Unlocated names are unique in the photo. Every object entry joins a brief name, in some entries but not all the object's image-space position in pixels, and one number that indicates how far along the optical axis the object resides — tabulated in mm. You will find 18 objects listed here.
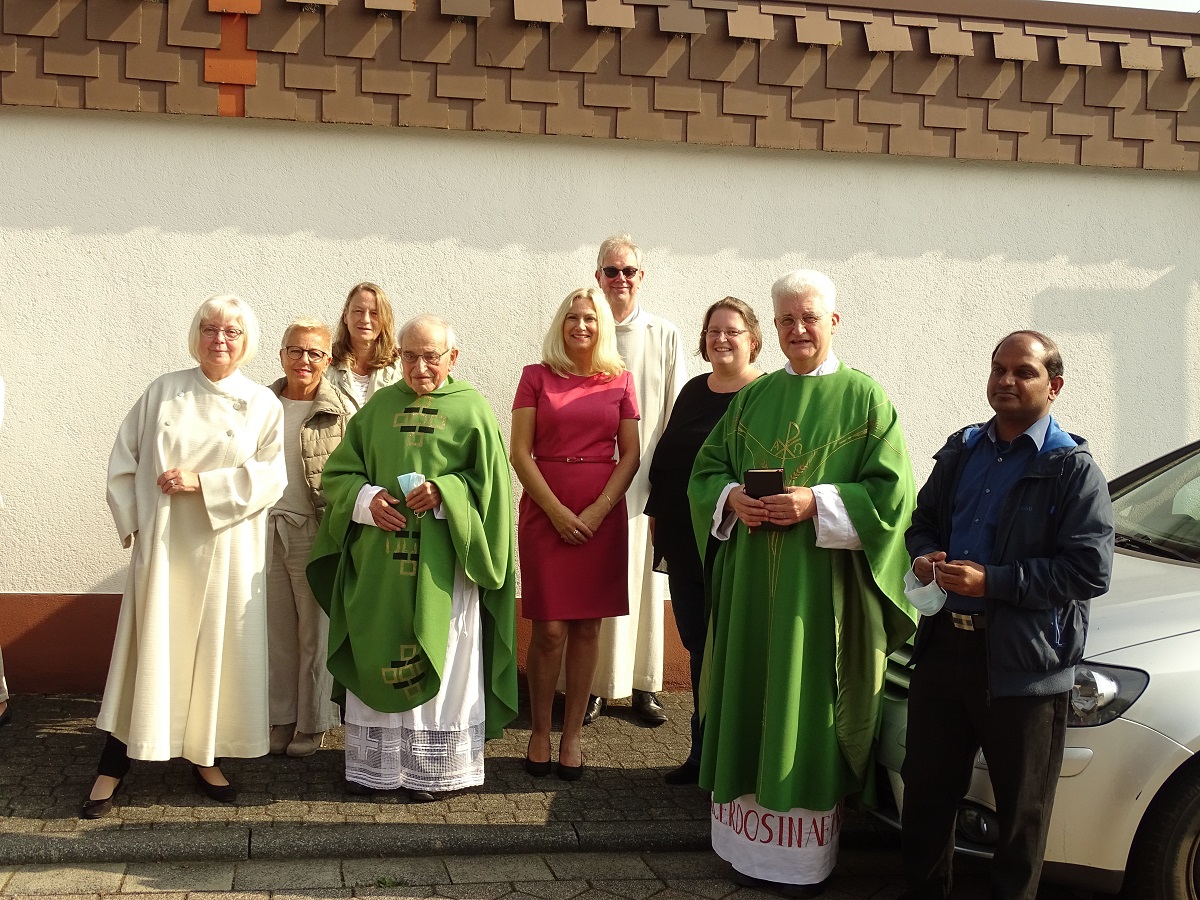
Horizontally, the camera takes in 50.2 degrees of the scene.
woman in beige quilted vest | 5555
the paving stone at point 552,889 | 4227
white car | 3695
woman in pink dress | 5305
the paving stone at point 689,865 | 4477
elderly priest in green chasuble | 4977
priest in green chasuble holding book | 4293
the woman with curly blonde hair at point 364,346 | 5816
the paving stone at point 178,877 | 4160
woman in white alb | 4738
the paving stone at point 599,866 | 4430
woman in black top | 5324
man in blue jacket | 3641
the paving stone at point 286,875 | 4223
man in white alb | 6094
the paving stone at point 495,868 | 4367
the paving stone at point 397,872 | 4297
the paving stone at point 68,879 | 4105
